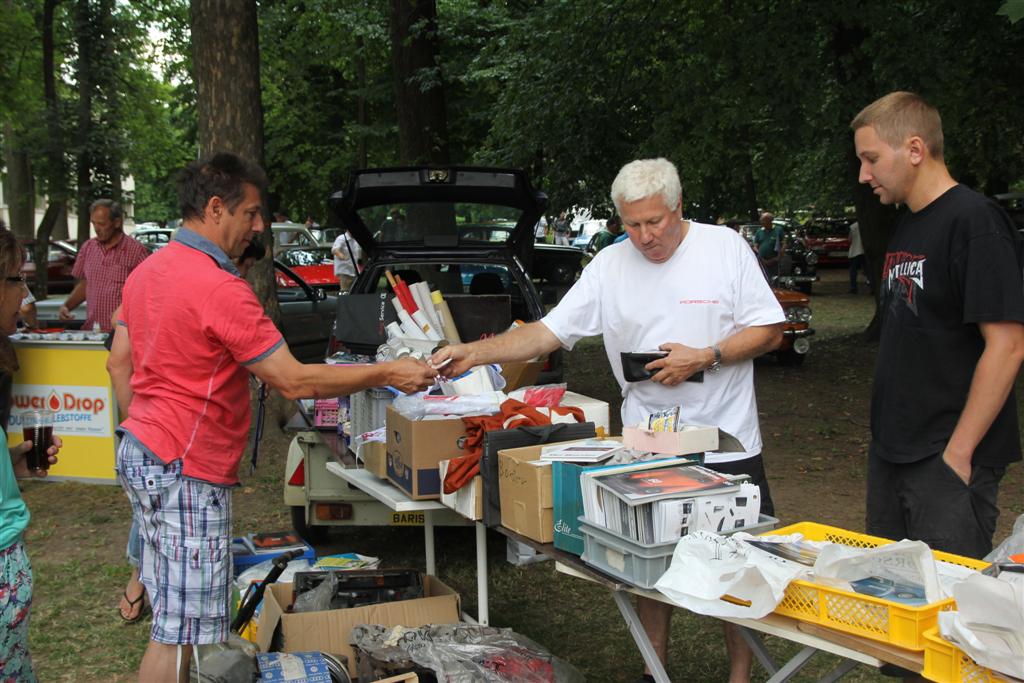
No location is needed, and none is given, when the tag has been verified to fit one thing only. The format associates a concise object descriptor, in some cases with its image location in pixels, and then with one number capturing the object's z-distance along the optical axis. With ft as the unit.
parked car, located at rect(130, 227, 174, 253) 76.70
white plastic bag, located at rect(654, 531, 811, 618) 7.82
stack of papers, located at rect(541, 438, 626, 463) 10.39
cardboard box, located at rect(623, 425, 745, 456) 10.37
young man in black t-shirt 9.26
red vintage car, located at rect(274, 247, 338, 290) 58.94
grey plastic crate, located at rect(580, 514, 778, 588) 8.71
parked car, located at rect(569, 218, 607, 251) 116.26
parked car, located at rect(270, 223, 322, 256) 68.64
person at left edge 8.84
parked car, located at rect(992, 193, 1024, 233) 69.82
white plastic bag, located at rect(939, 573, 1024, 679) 6.32
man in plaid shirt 25.13
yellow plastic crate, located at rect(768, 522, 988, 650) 7.10
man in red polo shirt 10.09
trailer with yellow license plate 18.58
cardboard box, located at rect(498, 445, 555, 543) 10.24
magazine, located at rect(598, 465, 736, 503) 8.84
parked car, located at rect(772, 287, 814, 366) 42.04
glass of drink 10.62
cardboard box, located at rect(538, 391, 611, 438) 14.02
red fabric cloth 11.87
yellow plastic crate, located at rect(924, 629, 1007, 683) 6.68
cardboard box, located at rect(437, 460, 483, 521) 11.76
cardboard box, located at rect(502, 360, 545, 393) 16.85
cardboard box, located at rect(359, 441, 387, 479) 14.37
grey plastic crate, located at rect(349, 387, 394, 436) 15.51
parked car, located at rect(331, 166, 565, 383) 19.74
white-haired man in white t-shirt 11.41
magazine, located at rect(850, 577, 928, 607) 7.36
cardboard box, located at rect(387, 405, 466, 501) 12.80
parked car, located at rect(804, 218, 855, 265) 100.94
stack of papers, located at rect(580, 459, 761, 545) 8.75
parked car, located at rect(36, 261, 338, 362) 37.42
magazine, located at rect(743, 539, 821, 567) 8.25
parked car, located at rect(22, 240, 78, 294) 76.02
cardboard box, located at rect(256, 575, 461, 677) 12.98
